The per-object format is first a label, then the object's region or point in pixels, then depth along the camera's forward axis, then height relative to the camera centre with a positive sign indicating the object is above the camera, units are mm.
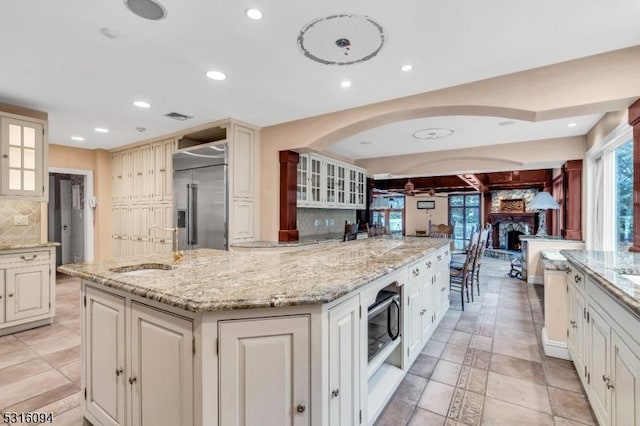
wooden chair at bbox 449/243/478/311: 4080 -814
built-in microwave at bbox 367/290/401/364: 1970 -751
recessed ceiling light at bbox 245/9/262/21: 1935 +1246
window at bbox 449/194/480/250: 12633 -80
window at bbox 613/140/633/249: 3584 +229
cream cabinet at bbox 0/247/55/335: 3217 -843
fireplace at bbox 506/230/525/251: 11266 -1004
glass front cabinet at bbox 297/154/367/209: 5103 +526
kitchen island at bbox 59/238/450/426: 1228 -579
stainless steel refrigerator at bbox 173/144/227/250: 4164 +204
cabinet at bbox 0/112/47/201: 3318 +591
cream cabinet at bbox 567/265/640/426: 1328 -735
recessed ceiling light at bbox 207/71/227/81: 2775 +1235
